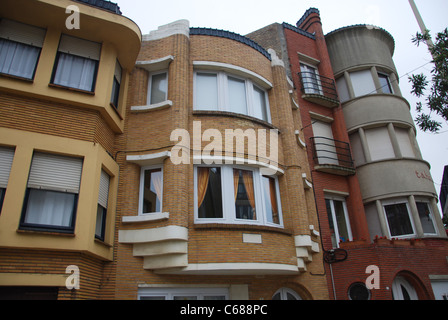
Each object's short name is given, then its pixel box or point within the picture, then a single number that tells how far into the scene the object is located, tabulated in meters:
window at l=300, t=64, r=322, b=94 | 15.52
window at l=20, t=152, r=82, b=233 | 7.53
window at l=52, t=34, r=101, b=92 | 9.03
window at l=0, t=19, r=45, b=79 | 8.55
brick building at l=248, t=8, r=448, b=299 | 11.06
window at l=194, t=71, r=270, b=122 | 10.84
